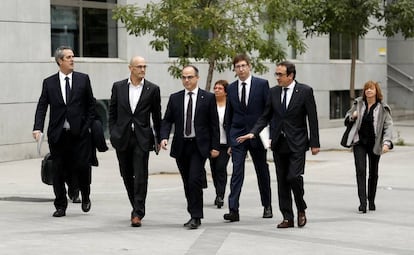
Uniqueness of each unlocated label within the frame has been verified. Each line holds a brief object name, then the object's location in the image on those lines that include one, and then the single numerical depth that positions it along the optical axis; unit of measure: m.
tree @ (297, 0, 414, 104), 22.98
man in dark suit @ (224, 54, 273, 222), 12.23
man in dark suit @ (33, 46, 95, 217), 12.55
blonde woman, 13.20
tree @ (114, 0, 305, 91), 17.66
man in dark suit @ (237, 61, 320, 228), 11.48
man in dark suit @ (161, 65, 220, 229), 11.56
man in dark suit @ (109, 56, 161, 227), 11.73
